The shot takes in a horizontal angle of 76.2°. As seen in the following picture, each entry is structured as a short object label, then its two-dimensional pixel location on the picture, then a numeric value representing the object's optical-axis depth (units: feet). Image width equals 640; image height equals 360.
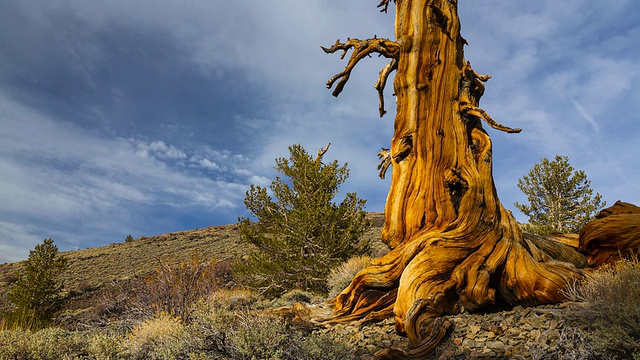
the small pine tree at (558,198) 65.05
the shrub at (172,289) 22.58
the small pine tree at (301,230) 42.70
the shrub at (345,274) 30.19
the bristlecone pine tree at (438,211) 17.44
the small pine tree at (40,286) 52.90
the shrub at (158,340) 12.35
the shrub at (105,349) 13.32
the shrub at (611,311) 11.68
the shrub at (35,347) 14.10
